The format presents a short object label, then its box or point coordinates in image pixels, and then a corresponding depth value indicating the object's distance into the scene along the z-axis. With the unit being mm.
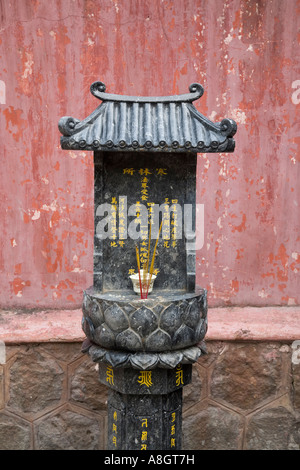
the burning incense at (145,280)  3277
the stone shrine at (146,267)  3150
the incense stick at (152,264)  3363
